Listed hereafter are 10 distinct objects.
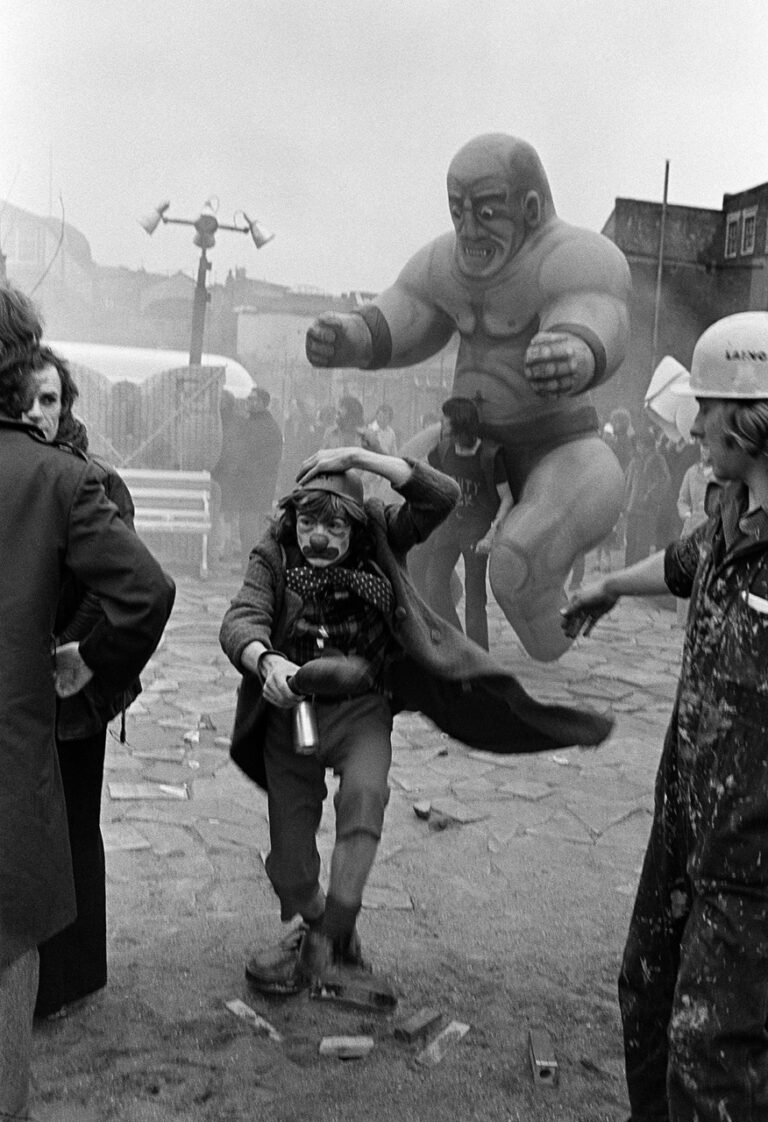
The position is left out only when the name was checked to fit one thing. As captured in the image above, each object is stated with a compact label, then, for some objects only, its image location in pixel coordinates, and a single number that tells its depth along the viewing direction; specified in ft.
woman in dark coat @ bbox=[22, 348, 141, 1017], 7.62
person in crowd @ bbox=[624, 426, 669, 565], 21.84
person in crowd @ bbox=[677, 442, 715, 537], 22.52
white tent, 29.50
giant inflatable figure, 15.29
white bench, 28.89
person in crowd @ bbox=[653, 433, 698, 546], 23.06
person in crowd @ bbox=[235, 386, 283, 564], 23.89
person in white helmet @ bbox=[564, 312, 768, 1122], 5.59
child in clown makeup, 8.30
